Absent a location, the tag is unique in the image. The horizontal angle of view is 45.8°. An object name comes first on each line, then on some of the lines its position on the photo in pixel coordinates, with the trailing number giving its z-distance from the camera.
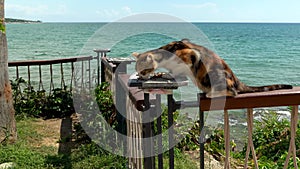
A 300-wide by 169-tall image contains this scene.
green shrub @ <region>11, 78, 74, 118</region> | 5.67
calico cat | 1.40
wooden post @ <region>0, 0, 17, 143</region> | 3.96
